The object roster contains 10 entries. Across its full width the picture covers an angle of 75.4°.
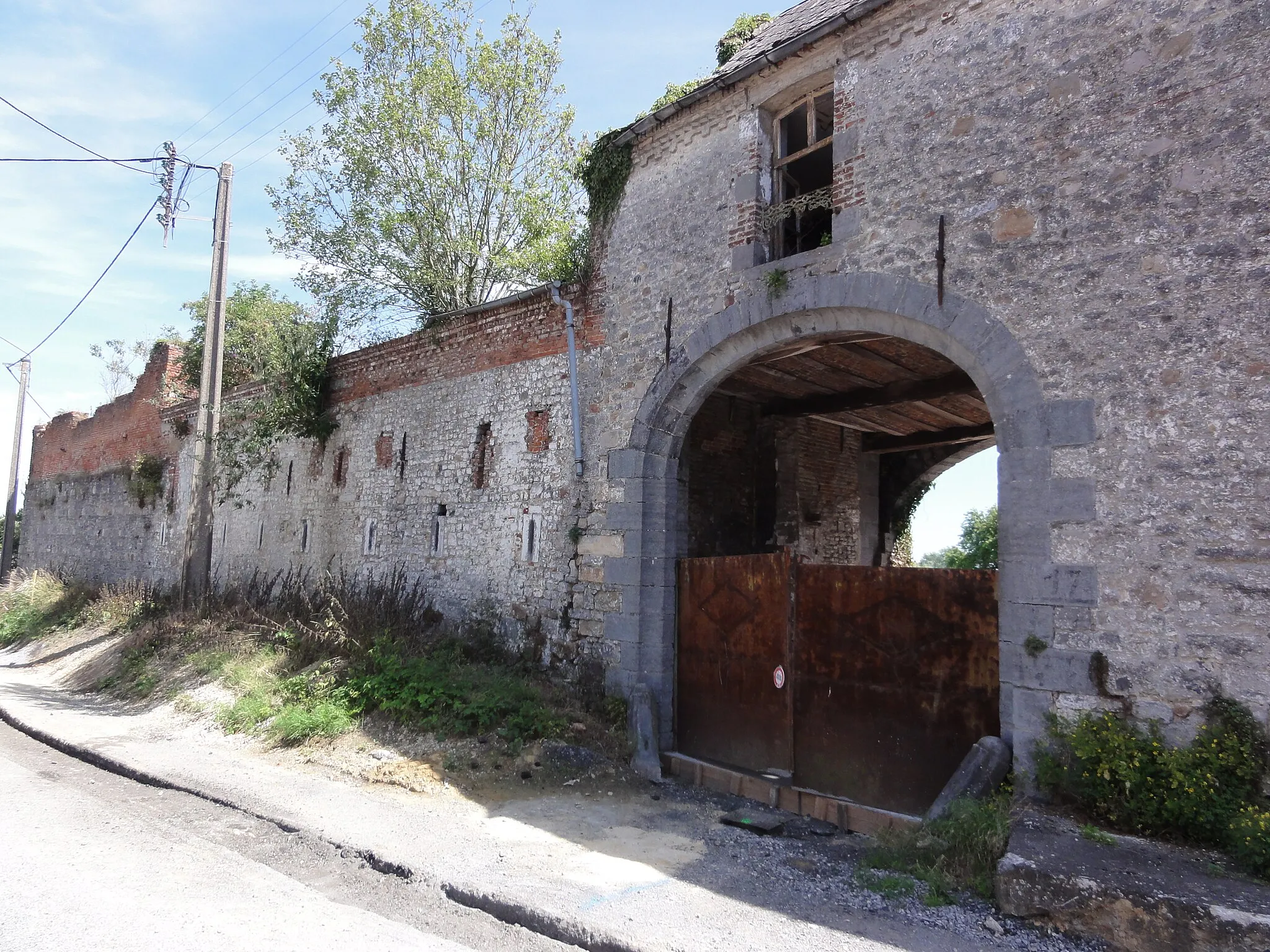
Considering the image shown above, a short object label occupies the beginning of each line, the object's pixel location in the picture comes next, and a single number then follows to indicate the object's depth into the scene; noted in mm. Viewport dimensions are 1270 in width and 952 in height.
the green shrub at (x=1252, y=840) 4105
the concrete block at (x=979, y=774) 5219
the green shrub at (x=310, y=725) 7969
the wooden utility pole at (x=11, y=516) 22562
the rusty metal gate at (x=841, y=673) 5992
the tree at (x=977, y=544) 22906
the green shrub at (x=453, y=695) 7691
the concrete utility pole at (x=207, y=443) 12430
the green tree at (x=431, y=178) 16203
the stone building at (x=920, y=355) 5016
